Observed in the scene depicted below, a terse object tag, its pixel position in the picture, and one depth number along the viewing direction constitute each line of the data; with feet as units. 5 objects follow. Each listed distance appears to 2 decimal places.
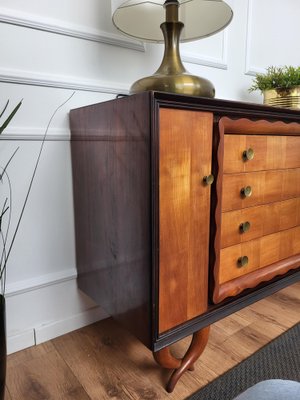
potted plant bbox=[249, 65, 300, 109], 3.67
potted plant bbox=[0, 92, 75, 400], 2.89
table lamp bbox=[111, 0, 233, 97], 2.46
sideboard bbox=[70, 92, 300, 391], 2.06
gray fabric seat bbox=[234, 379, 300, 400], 1.00
